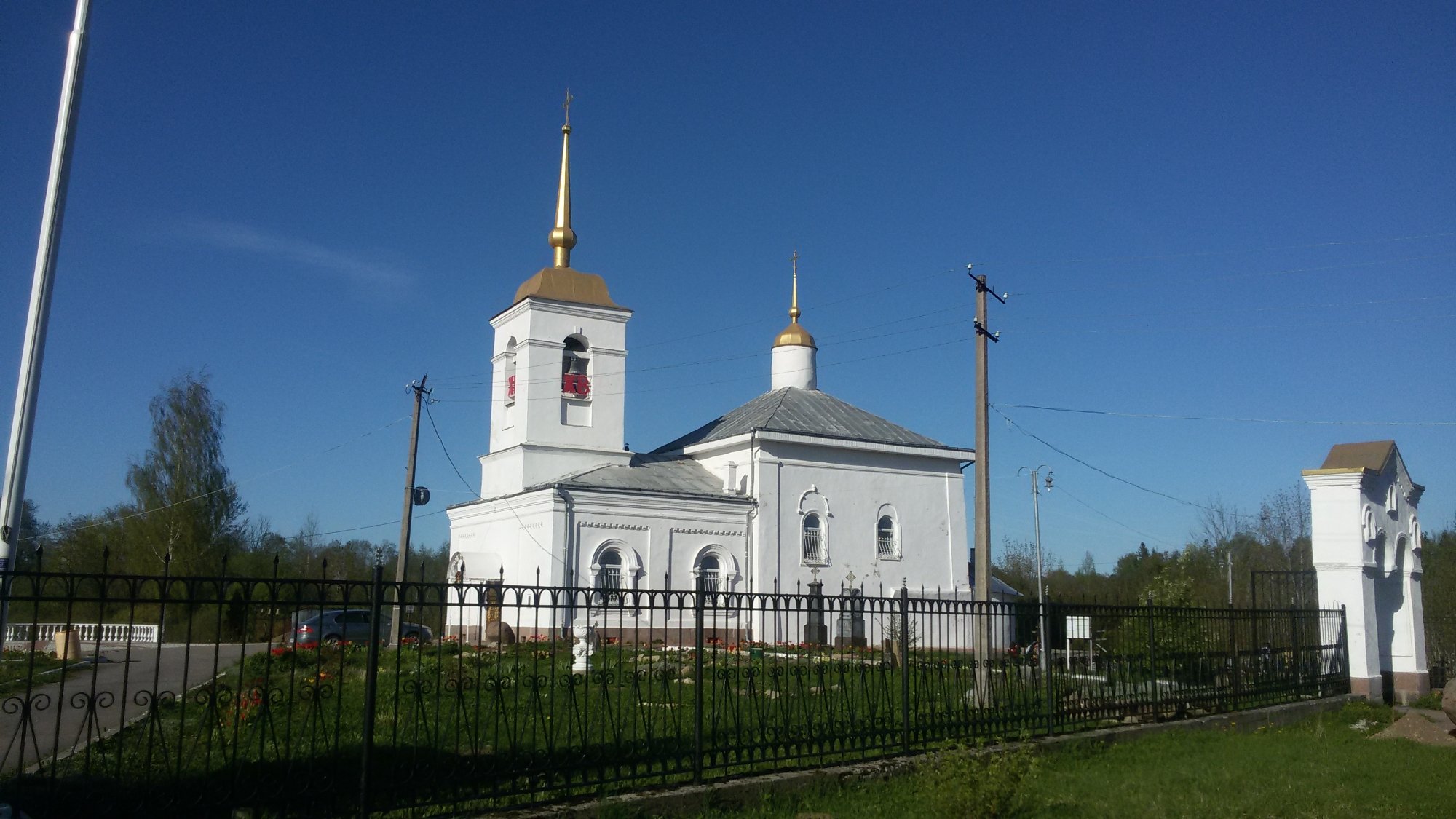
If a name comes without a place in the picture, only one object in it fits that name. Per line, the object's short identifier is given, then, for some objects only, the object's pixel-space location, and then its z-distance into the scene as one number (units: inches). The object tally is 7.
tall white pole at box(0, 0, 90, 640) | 229.8
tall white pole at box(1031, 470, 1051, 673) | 440.0
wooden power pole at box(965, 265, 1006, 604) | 642.2
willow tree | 1381.6
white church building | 1068.5
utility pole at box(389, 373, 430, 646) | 918.4
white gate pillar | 619.2
